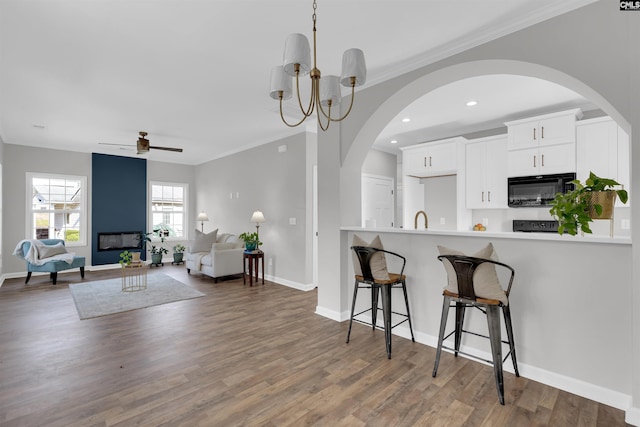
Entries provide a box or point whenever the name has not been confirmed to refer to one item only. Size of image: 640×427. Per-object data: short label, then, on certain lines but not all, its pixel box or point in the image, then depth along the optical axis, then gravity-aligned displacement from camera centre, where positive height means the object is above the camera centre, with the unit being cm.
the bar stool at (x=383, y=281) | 279 -61
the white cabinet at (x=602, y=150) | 361 +79
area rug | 409 -121
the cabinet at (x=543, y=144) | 391 +96
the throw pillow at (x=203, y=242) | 652 -55
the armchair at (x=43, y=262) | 557 -83
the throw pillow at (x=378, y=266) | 289 -47
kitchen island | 203 -67
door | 626 +35
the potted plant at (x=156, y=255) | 744 -94
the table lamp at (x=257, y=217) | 574 -2
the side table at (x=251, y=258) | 549 -76
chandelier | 183 +94
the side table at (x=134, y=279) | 487 -118
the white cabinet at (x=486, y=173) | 462 +66
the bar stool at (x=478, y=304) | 214 -64
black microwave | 398 +37
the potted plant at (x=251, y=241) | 565 -46
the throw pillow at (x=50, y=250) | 571 -64
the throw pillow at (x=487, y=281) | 217 -46
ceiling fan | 527 +120
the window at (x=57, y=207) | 650 +19
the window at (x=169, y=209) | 811 +20
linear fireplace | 720 -58
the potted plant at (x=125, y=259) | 490 -69
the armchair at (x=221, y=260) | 568 -84
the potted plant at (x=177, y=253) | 781 -94
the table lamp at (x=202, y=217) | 779 -2
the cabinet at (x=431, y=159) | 505 +99
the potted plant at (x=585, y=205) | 207 +8
